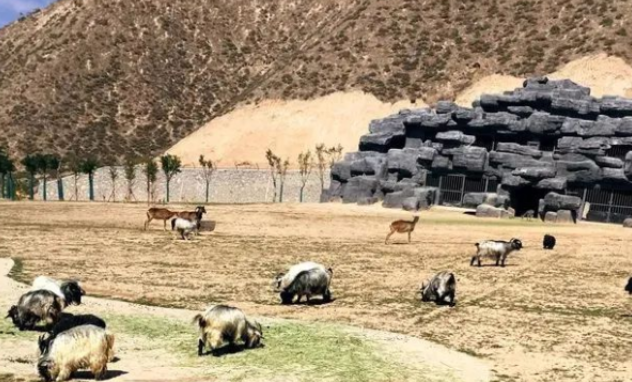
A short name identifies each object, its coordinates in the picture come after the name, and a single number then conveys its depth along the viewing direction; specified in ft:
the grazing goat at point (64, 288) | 61.36
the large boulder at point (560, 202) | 201.67
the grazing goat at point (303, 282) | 72.02
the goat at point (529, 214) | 211.82
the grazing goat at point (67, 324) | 47.14
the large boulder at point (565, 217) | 201.46
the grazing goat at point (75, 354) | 43.34
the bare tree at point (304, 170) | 276.82
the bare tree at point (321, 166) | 281.87
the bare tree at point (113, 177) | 276.82
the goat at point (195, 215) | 134.15
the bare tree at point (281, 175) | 272.92
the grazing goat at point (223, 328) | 51.29
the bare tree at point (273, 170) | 274.98
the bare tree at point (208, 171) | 279.77
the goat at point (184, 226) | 124.88
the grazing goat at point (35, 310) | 56.80
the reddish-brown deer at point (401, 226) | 128.98
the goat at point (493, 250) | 104.83
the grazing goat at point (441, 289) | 75.05
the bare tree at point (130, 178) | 267.70
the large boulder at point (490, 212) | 208.33
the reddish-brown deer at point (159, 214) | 139.95
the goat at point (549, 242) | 130.78
